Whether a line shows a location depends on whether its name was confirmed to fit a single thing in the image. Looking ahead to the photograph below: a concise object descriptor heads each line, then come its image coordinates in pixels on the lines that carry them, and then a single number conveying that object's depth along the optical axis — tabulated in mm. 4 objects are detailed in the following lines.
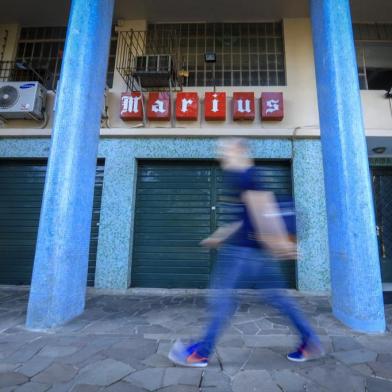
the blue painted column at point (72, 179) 3293
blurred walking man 2213
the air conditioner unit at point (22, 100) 5652
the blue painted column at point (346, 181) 3213
